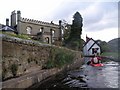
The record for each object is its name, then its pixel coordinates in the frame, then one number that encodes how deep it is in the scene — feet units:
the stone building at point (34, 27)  67.01
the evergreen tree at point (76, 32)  74.09
